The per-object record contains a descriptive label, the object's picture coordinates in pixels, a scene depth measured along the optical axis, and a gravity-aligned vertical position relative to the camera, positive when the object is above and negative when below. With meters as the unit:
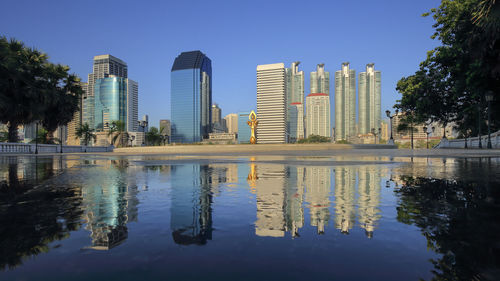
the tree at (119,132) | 85.31 +2.57
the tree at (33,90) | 28.61 +5.72
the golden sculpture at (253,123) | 57.67 +3.46
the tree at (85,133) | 88.38 +2.34
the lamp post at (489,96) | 22.84 +3.57
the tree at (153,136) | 94.15 +1.50
